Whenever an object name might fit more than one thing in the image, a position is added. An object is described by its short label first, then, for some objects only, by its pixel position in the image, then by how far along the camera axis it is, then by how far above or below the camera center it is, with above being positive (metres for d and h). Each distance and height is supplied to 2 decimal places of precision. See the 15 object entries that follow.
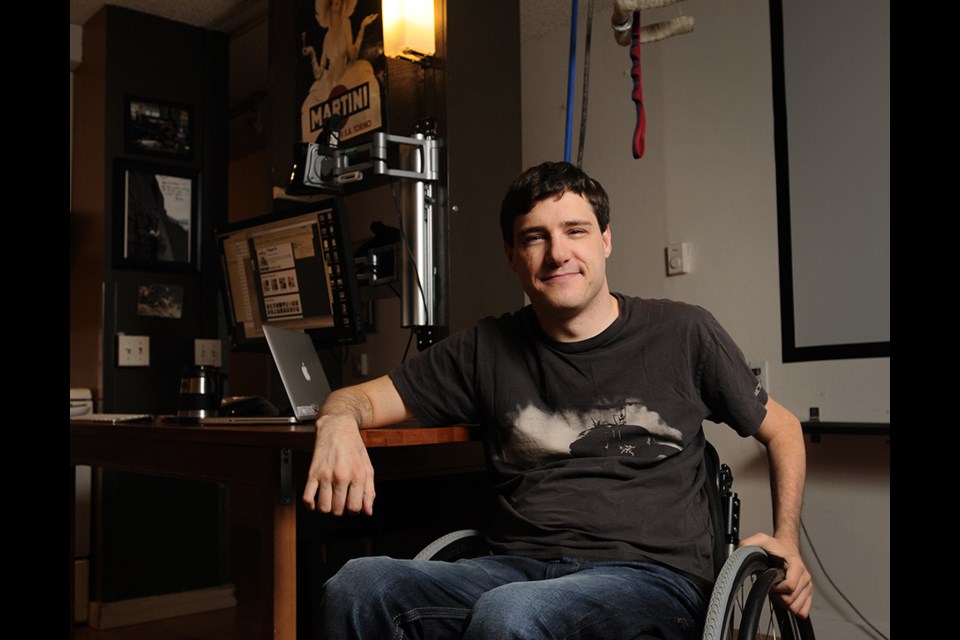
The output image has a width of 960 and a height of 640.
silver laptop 1.84 -0.05
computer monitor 2.13 +0.20
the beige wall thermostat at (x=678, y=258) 3.26 +0.34
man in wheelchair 1.33 -0.16
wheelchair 1.20 -0.34
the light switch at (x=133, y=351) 3.40 +0.01
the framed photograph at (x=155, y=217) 3.46 +0.54
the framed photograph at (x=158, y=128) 3.49 +0.90
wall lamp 2.37 +0.87
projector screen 2.66 +0.54
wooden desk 1.50 -0.21
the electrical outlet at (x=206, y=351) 3.54 +0.01
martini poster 2.58 +0.88
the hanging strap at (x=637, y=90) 1.76 +0.52
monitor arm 2.31 +0.44
